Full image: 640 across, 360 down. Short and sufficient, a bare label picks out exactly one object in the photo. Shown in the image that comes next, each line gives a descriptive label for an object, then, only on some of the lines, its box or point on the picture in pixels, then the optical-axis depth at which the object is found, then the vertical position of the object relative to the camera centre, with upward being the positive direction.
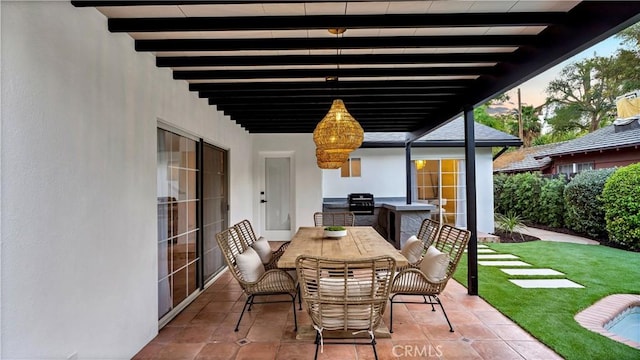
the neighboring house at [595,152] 7.56 +0.83
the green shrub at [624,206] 5.97 -0.50
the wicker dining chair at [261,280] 2.92 -0.91
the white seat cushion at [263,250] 3.64 -0.77
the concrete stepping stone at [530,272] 4.65 -1.37
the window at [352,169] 8.87 +0.45
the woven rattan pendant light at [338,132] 3.11 +0.54
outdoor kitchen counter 6.31 -0.76
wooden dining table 2.81 -0.66
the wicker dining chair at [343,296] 2.17 -0.80
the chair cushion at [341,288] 2.22 -0.75
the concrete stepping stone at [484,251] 6.12 -1.37
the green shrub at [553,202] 8.27 -0.54
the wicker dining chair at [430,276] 2.89 -0.88
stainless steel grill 7.51 -0.48
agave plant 8.03 -1.11
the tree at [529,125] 17.67 +3.32
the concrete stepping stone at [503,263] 5.18 -1.37
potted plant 3.83 -0.60
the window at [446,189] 8.30 -0.15
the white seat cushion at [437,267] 2.93 -0.80
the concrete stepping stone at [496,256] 5.62 -1.37
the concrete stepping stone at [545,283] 4.07 -1.38
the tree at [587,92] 12.12 +3.93
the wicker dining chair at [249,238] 3.63 -0.71
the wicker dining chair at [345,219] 5.62 -0.64
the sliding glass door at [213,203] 4.25 -0.25
